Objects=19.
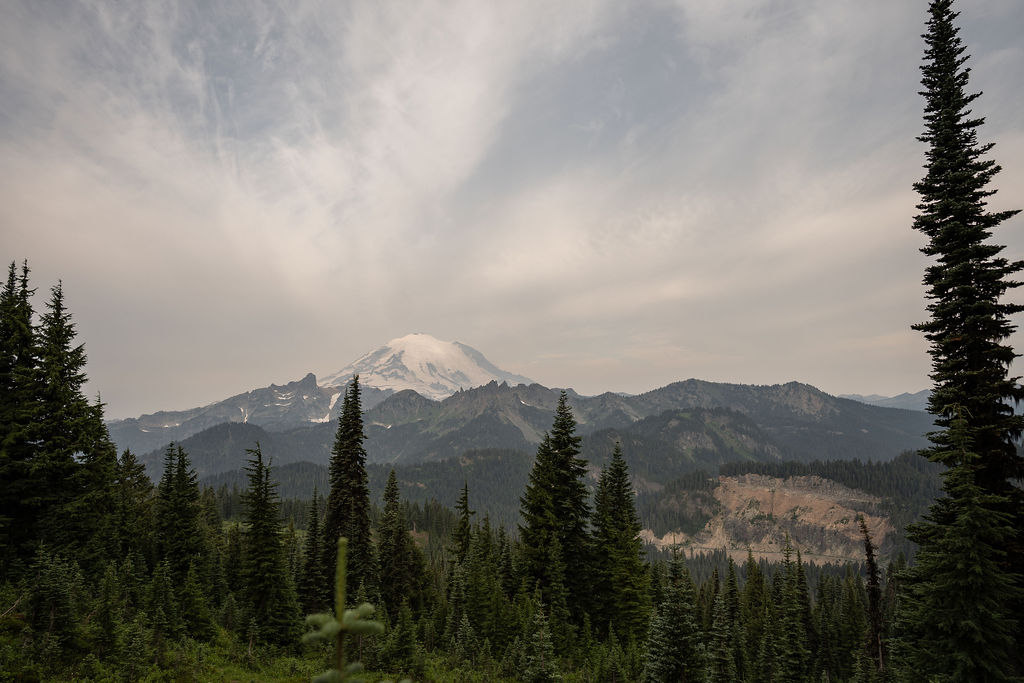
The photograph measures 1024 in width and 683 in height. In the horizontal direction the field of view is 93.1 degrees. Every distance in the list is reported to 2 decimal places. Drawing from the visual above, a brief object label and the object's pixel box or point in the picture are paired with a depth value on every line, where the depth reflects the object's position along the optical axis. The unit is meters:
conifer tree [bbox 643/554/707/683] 23.38
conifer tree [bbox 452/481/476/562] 49.38
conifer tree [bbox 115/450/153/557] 44.41
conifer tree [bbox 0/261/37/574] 27.97
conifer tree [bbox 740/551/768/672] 70.38
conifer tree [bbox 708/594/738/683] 32.16
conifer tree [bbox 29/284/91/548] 29.11
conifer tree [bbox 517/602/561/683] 24.20
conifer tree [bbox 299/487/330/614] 44.78
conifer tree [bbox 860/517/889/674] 38.12
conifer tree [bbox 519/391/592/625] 38.66
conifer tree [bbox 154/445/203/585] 43.28
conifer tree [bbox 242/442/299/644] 36.12
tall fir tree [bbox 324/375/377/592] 46.06
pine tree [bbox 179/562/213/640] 30.67
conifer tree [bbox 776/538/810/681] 52.75
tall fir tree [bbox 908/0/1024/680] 17.30
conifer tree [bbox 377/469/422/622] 52.16
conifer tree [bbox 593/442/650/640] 39.69
